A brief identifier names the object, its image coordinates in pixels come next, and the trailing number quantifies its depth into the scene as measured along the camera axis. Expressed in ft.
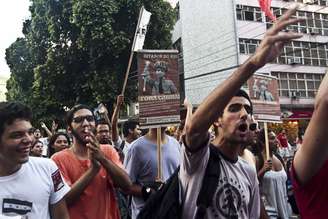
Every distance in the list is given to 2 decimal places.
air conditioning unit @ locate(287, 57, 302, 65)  103.24
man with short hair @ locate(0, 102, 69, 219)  8.48
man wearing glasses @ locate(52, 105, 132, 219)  10.99
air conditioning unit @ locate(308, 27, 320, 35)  106.73
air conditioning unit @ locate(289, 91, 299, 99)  103.19
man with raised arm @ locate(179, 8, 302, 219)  6.40
